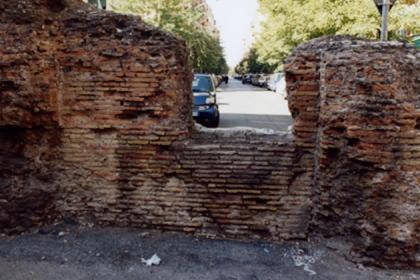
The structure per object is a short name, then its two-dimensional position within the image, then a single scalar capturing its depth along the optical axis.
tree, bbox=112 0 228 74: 24.92
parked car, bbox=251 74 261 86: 51.24
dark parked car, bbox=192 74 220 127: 12.23
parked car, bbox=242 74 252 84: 61.35
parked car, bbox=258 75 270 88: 43.72
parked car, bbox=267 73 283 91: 33.33
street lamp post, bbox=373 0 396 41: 7.60
